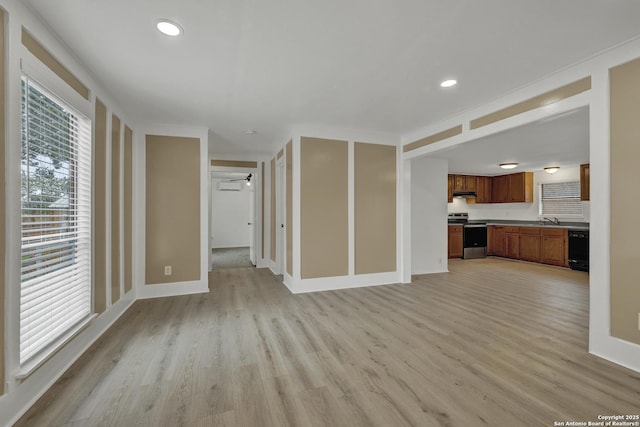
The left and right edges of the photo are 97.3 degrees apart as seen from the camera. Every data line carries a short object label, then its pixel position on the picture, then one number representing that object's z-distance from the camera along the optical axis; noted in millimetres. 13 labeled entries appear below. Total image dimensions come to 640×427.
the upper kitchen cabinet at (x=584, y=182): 6234
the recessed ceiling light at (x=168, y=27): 1887
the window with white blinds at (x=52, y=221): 1753
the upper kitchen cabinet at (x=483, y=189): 8227
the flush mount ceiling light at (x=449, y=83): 2746
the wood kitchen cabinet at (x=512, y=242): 7270
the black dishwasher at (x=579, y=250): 5780
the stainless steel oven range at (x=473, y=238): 7418
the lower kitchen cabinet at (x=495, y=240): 7699
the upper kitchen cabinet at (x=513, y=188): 7566
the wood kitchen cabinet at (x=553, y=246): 6273
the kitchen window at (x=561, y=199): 6895
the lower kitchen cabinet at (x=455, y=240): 7285
